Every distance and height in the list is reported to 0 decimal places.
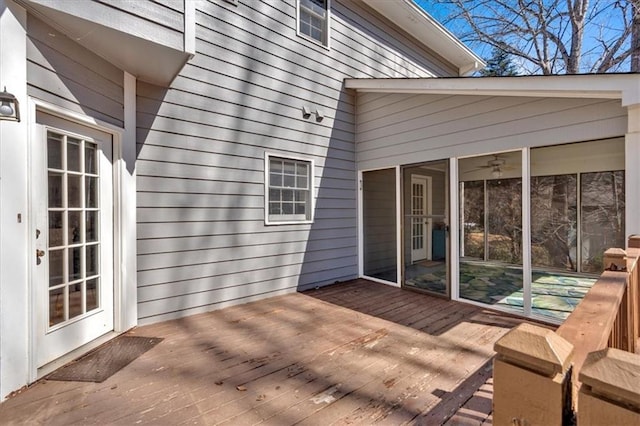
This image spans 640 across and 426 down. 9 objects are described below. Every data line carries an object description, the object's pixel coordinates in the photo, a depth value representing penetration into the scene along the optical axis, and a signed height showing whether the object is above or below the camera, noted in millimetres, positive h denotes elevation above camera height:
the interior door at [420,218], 4848 -140
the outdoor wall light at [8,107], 2070 +718
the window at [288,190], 4625 +321
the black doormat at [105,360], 2441 -1285
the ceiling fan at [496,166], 6057 +896
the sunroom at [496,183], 3264 +459
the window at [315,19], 5008 +3166
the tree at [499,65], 11108 +5325
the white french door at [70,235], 2451 -208
